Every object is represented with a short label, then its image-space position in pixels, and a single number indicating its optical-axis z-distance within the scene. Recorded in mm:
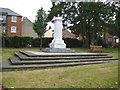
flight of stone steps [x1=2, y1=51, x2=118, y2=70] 5210
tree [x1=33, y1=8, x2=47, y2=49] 15113
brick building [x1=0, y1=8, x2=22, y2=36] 23695
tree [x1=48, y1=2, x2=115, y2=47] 15431
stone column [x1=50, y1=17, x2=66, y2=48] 8807
